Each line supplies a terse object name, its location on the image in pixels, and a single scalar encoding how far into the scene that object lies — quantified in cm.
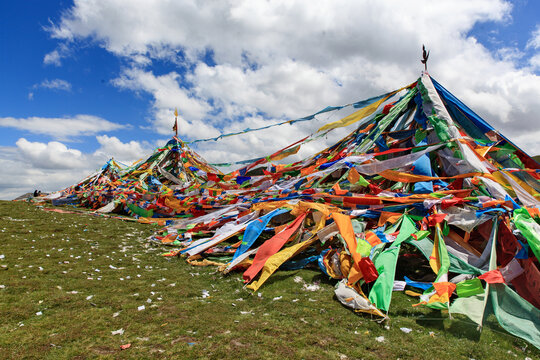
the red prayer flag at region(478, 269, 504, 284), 457
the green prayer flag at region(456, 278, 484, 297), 471
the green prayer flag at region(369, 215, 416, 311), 481
